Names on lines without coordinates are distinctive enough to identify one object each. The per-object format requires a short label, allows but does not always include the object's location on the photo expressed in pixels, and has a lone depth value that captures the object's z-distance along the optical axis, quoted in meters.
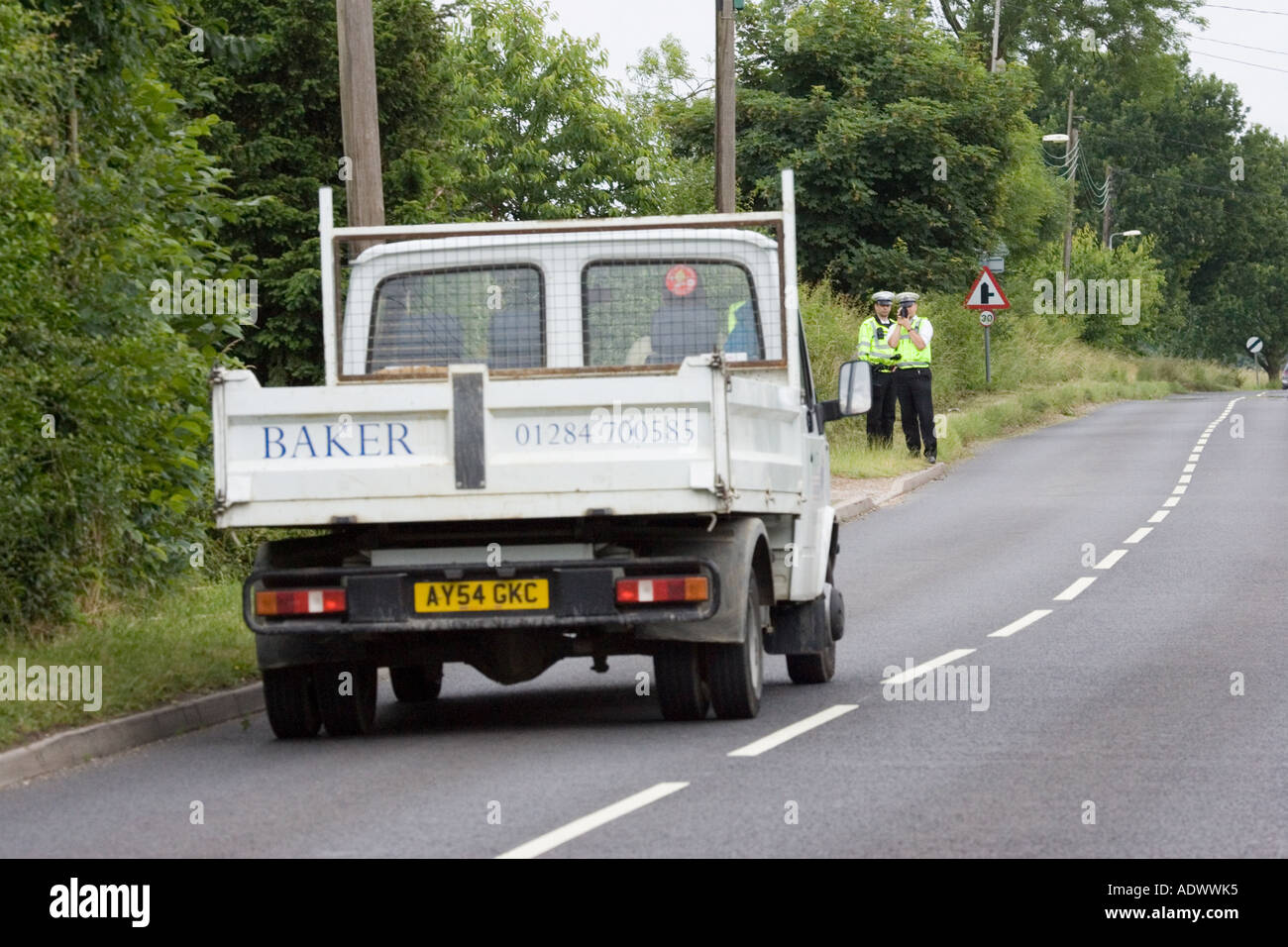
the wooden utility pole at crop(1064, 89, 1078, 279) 62.97
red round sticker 11.15
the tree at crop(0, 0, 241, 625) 11.50
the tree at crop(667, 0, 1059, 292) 38.25
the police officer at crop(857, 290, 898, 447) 26.70
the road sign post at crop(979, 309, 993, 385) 37.19
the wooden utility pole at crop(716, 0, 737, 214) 25.56
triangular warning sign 34.44
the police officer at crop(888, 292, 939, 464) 27.23
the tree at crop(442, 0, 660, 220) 49.84
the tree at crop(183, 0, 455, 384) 28.09
